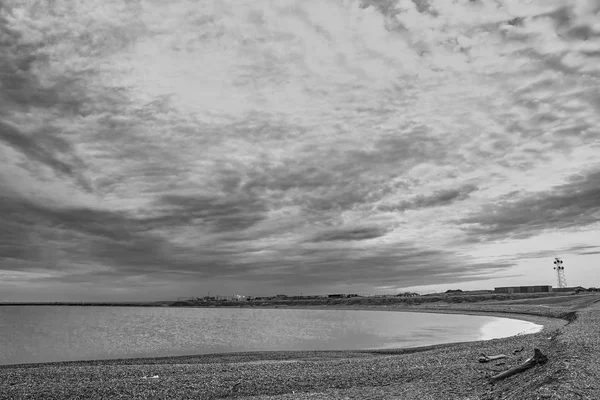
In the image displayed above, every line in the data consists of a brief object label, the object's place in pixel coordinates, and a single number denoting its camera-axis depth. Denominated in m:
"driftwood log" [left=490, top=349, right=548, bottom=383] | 19.70
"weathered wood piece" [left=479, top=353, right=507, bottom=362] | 25.20
